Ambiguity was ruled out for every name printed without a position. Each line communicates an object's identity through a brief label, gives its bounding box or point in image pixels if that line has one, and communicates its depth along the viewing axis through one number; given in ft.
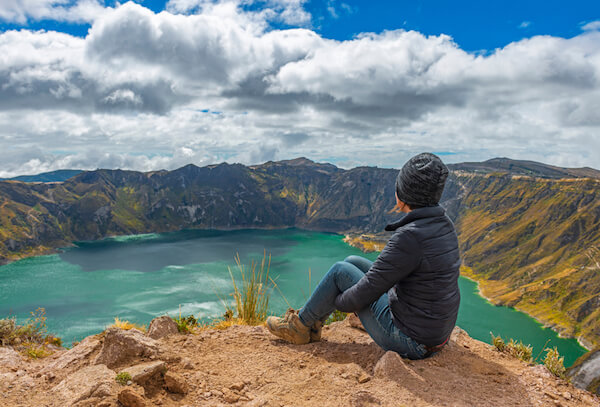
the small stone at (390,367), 12.01
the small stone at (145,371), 11.78
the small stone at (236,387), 12.35
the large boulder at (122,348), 13.72
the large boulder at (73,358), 14.53
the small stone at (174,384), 11.98
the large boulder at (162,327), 17.13
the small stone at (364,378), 12.14
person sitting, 11.49
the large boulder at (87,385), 10.84
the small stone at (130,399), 10.52
